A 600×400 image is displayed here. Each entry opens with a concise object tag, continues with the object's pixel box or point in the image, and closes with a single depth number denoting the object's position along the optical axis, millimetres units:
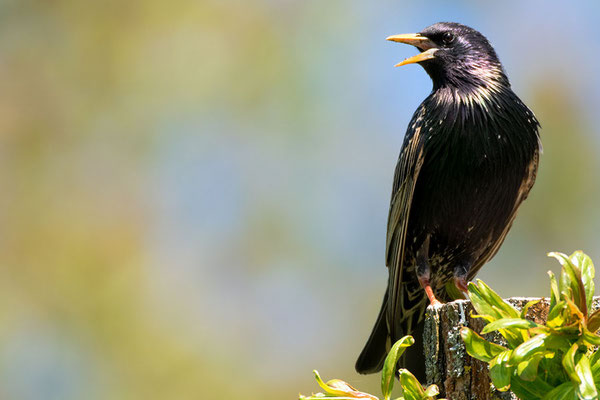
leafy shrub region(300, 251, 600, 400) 3716
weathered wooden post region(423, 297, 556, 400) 4683
